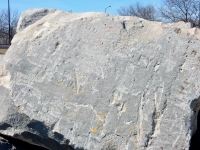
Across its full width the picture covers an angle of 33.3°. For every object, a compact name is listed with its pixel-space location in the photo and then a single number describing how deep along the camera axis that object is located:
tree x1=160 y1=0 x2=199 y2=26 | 20.41
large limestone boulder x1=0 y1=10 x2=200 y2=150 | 2.95
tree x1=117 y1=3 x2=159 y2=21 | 27.56
